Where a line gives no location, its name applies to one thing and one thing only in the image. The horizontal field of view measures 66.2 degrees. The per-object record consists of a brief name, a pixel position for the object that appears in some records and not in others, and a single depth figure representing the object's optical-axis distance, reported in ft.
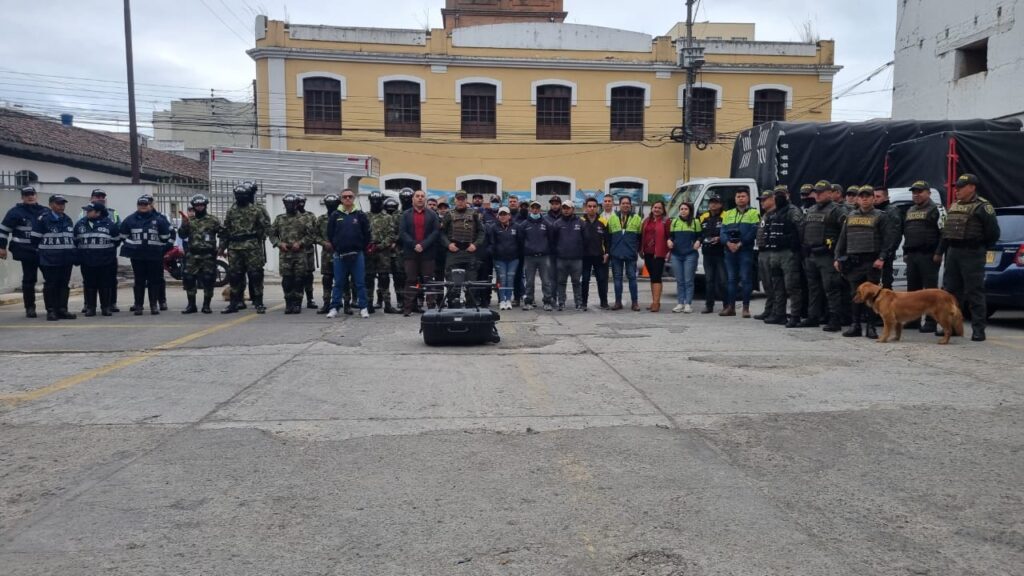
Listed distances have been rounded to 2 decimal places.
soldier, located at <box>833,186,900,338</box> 32.65
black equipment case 30.78
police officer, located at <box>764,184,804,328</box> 36.55
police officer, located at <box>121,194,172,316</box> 41.19
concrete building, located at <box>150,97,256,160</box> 159.74
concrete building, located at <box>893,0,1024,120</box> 63.72
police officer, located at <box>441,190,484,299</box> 41.45
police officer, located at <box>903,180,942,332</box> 33.01
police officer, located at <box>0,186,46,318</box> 39.68
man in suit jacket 40.22
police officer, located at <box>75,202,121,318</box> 40.45
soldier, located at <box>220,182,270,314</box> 41.11
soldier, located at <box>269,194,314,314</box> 41.01
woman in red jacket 43.39
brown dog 30.76
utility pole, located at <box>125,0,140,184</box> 77.61
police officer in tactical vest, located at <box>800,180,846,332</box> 34.76
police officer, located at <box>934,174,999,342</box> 30.86
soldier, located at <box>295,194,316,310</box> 41.93
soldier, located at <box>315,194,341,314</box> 40.37
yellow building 95.04
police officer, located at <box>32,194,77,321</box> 39.50
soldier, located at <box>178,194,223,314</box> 41.52
